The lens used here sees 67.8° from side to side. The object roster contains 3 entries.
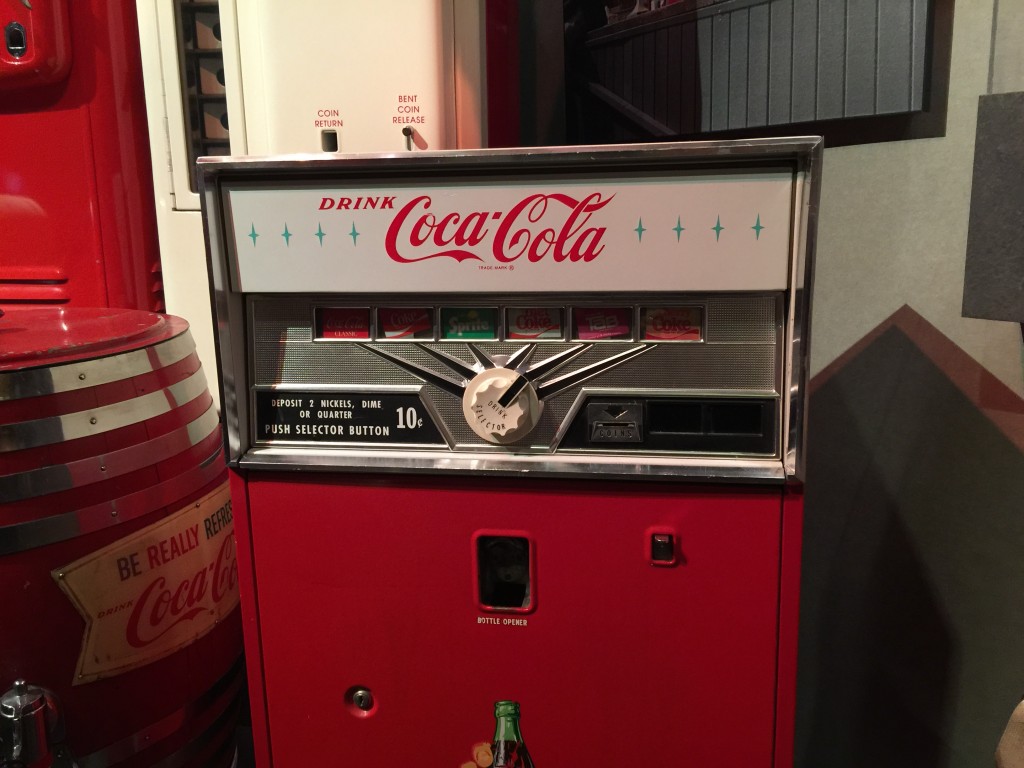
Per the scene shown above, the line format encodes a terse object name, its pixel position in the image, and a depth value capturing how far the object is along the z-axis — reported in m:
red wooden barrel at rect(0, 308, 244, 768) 0.84
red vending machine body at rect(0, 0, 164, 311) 1.21
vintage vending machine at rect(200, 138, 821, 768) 0.78
